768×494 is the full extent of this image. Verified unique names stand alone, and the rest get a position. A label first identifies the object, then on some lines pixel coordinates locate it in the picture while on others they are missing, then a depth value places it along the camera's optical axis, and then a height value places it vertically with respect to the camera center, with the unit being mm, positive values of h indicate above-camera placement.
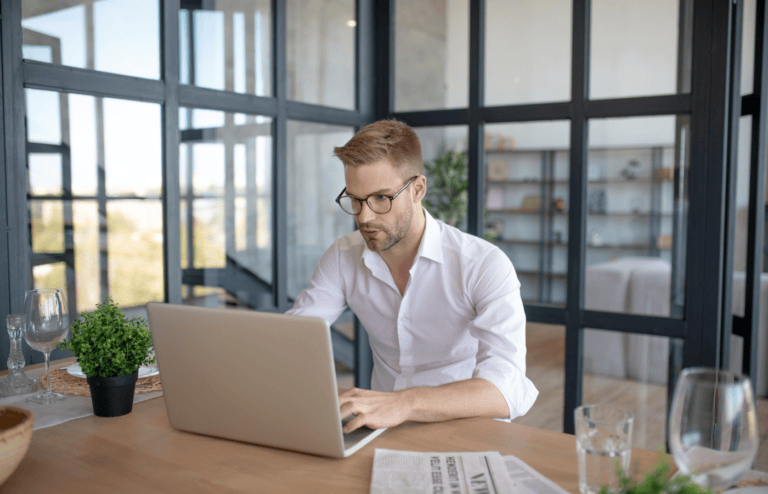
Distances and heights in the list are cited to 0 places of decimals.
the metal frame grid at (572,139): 1853 +257
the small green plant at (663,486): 668 -311
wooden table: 1000 -461
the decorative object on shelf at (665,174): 2455 +137
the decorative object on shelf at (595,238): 2574 -132
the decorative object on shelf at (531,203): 3969 +29
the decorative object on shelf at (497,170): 2743 +173
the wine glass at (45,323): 1422 -279
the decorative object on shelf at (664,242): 2475 -142
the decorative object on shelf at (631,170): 2399 +161
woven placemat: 1496 -455
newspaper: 950 -444
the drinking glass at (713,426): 709 -259
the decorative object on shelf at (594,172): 2596 +157
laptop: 1046 -314
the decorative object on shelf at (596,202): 2574 +24
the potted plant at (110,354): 1290 -321
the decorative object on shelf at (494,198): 2973 +45
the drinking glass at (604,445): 901 -358
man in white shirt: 1750 -226
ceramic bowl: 938 -379
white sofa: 2490 -420
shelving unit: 2512 +6
